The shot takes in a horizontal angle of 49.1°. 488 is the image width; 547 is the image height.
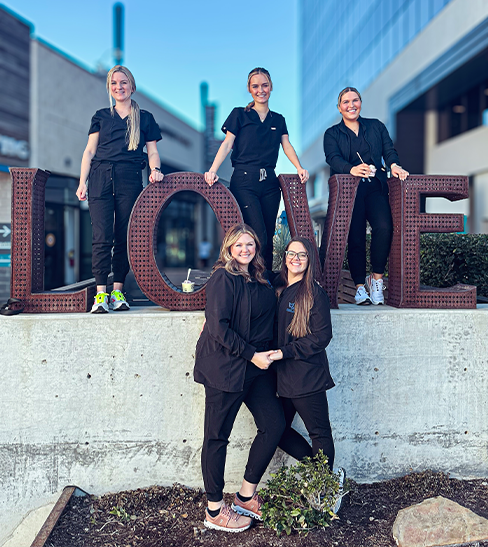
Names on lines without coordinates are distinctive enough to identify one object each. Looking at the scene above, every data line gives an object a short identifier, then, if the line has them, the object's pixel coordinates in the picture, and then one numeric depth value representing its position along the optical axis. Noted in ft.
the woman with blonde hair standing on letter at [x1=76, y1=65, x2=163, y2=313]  13.53
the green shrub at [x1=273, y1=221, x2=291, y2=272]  17.53
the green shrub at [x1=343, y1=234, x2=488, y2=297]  17.01
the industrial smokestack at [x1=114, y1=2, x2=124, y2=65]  94.79
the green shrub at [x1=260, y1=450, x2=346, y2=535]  10.82
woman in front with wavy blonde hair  10.82
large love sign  13.21
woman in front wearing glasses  11.13
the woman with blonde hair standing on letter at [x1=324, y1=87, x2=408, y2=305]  14.40
